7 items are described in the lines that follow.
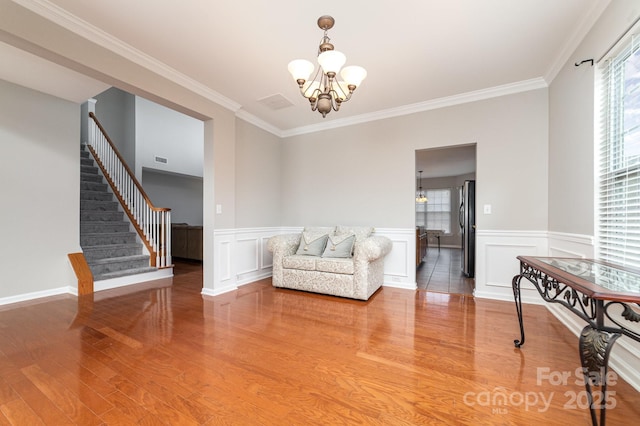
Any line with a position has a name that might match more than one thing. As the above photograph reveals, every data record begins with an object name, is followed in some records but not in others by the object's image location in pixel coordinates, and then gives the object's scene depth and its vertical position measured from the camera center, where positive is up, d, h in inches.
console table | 44.3 -15.6
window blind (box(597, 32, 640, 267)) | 70.2 +15.2
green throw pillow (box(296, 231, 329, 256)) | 151.0 -18.5
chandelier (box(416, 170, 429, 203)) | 363.9 +22.2
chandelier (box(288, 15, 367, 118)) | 73.8 +41.6
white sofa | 131.3 -26.1
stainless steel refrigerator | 175.2 -10.0
